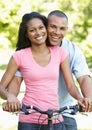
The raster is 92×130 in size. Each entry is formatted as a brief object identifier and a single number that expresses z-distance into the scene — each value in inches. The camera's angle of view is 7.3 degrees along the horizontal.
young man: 230.5
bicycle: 192.5
